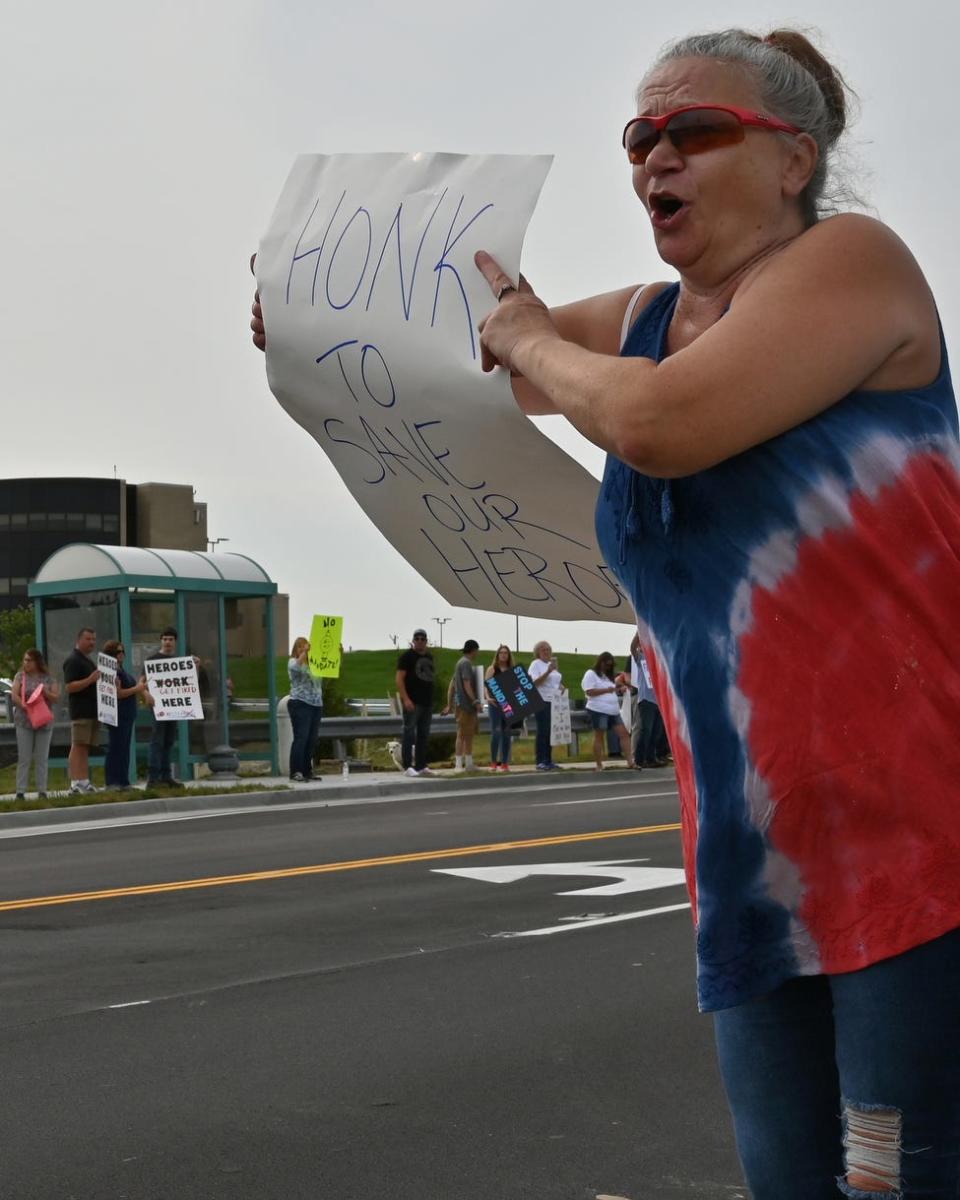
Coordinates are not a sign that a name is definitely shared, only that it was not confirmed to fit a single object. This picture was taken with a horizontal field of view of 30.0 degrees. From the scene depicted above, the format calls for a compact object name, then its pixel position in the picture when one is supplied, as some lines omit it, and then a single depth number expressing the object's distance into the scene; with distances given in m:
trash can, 22.34
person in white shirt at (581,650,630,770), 22.64
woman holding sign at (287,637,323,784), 19.61
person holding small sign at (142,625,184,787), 19.17
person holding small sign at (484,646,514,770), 21.81
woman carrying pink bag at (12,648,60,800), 17.38
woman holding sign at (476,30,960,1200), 1.79
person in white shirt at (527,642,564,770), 21.97
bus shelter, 21.33
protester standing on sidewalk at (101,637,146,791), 18.59
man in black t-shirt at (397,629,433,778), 20.30
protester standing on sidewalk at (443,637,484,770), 21.38
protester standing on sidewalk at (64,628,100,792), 18.23
